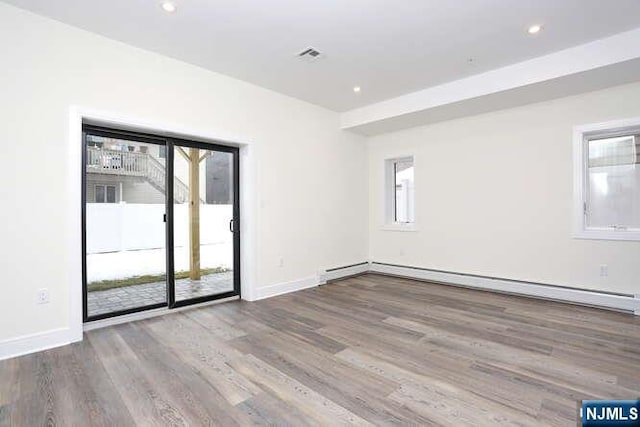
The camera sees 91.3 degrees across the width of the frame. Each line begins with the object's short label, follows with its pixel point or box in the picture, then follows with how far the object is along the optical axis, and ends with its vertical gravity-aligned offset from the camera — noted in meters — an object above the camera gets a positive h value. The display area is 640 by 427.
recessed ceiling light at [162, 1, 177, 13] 2.63 +1.79
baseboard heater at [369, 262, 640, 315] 3.63 -1.05
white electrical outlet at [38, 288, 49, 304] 2.76 -0.71
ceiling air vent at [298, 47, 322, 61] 3.45 +1.81
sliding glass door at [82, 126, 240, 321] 3.33 -0.08
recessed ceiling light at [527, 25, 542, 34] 2.99 +1.78
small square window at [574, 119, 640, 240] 3.81 +0.40
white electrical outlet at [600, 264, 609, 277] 3.82 -0.71
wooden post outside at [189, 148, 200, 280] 4.04 +0.14
